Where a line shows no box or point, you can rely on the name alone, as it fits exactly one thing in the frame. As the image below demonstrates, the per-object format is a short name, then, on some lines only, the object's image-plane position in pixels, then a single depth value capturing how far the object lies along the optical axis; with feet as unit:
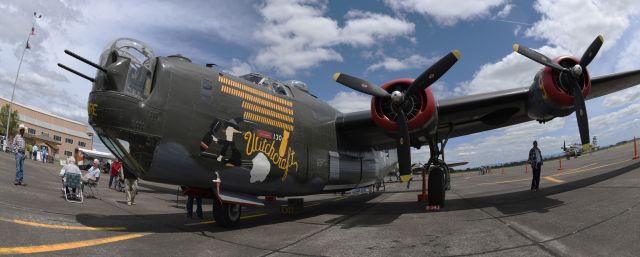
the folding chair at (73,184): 35.12
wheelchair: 43.18
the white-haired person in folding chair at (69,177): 35.17
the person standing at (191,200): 28.25
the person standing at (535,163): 40.63
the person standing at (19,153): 37.06
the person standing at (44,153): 120.14
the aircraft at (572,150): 151.94
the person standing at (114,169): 57.59
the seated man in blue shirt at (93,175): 42.35
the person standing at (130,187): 38.37
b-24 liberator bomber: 22.75
